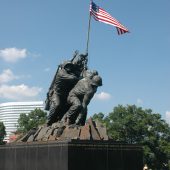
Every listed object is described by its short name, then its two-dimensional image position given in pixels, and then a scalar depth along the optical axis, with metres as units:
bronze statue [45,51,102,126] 16.52
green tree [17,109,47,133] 49.91
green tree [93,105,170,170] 45.88
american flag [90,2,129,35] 20.11
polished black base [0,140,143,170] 14.24
